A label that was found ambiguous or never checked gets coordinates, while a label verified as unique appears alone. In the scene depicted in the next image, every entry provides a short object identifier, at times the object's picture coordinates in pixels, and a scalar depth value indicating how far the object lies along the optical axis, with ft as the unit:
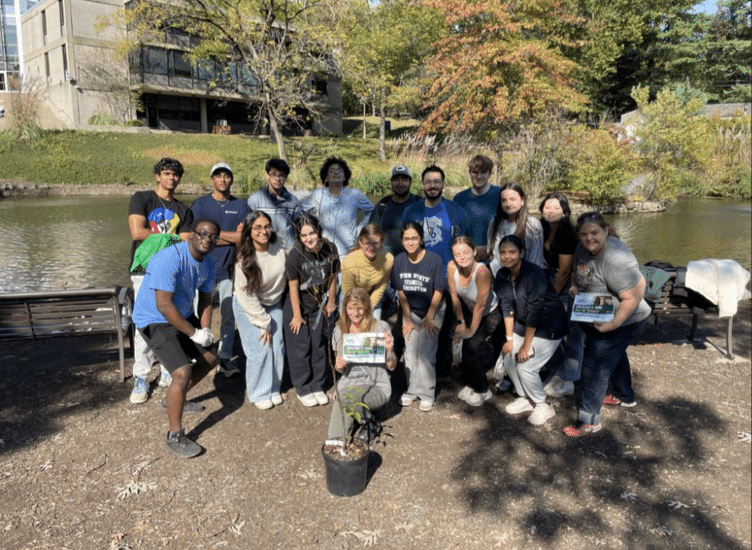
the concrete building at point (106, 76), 106.22
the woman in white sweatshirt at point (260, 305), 13.97
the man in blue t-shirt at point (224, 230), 16.26
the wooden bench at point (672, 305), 18.29
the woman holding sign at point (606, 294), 12.28
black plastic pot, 11.01
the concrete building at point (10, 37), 149.28
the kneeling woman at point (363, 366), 13.37
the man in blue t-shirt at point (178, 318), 12.16
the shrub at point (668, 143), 66.03
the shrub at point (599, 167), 61.36
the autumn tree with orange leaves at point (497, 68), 66.74
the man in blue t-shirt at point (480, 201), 16.44
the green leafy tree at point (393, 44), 89.66
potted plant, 11.03
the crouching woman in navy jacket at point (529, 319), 13.52
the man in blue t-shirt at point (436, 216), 16.51
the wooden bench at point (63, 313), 15.64
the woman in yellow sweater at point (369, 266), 14.21
